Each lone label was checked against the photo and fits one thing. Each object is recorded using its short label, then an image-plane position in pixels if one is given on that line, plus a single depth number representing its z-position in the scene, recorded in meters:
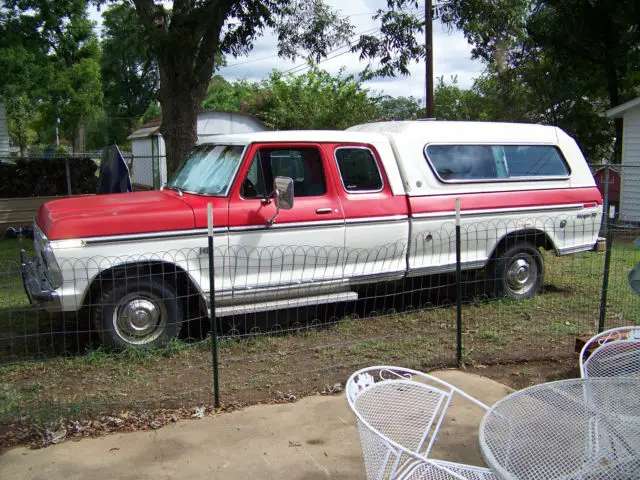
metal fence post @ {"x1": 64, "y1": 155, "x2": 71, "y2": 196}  14.39
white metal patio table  2.58
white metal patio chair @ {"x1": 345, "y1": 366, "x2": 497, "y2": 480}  2.57
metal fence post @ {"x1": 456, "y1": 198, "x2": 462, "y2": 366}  5.40
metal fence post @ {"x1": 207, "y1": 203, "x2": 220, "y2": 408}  4.66
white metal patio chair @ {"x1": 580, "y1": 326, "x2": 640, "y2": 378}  3.62
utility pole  14.28
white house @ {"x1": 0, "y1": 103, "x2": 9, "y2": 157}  18.62
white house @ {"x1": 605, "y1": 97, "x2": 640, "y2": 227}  15.50
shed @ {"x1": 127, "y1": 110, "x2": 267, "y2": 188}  21.41
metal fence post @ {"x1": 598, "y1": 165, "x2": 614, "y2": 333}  5.58
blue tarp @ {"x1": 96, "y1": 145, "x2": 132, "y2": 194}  8.93
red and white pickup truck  5.61
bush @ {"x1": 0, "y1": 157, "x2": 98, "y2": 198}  15.01
